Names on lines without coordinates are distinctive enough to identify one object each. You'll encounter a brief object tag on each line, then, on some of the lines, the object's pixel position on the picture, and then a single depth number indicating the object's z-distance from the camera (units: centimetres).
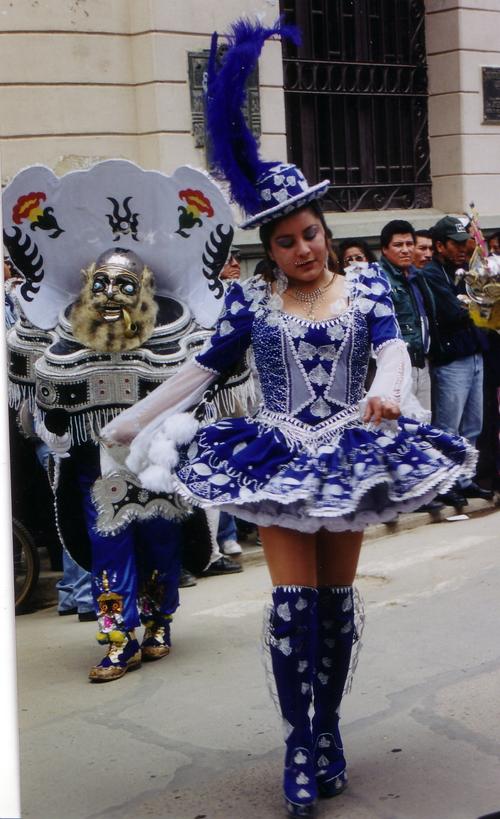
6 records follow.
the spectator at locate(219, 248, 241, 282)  843
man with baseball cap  913
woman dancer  397
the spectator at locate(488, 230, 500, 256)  1004
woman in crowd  888
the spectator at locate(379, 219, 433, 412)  889
